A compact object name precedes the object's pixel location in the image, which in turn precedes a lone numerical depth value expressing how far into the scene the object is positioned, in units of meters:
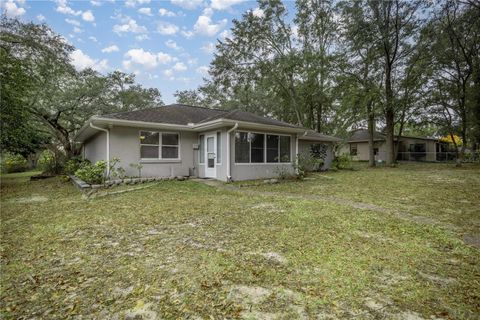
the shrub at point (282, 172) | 10.89
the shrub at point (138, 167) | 9.65
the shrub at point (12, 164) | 20.62
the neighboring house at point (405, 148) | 26.68
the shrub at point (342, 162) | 16.89
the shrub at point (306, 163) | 11.42
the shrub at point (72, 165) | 12.74
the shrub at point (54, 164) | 14.70
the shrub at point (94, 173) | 8.70
